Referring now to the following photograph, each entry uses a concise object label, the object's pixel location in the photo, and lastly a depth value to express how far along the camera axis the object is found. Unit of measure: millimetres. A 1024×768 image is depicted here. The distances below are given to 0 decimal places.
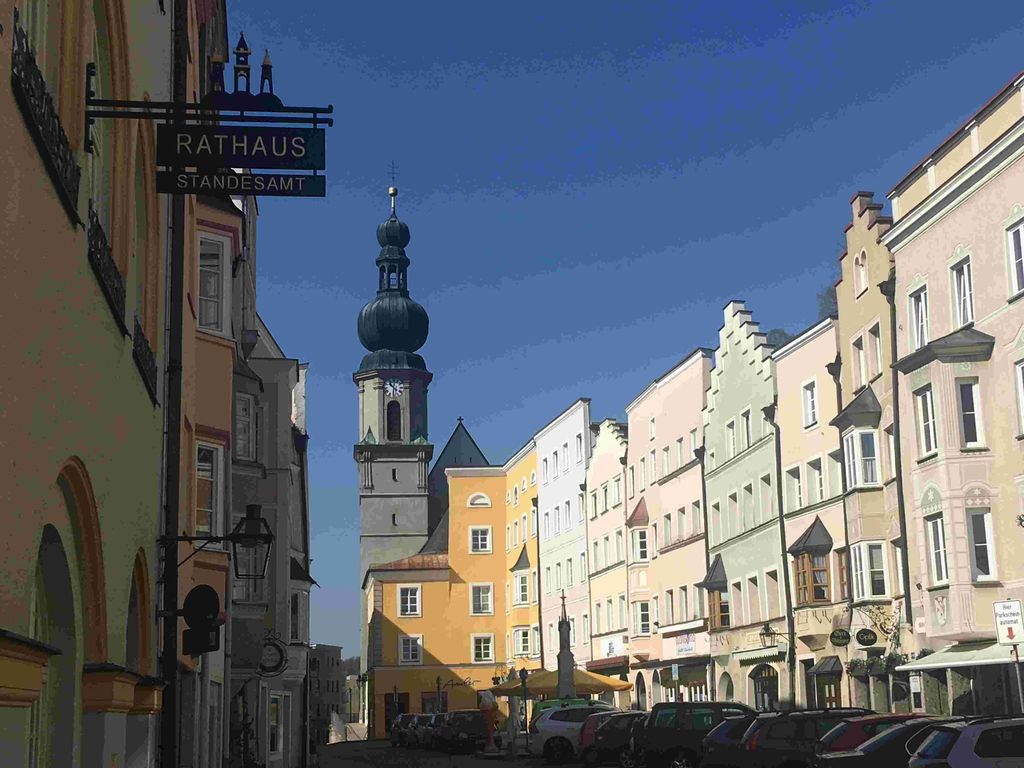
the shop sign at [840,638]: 38562
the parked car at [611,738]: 39688
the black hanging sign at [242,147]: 11586
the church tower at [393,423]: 105812
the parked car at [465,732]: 60625
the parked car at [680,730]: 33469
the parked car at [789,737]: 25000
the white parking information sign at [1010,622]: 20672
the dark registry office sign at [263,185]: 11805
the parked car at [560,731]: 44531
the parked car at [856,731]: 22656
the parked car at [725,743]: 26859
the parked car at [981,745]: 17969
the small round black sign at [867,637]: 37781
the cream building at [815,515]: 41312
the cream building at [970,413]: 31469
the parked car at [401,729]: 73250
